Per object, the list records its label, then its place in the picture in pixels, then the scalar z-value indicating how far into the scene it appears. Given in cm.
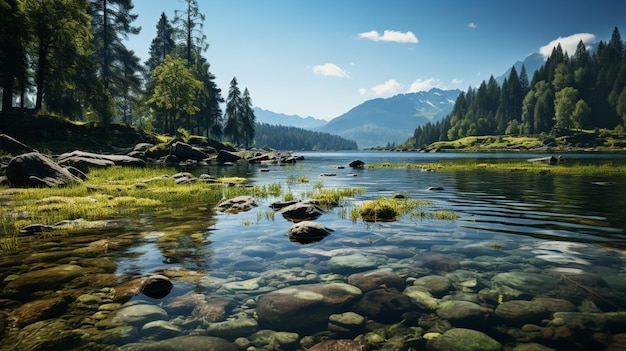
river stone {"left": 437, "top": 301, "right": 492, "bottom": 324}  480
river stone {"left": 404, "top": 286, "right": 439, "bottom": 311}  520
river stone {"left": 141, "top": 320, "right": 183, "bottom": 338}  441
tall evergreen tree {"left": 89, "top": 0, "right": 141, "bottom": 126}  5375
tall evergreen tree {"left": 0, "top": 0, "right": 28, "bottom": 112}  3188
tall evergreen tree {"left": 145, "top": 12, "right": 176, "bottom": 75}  7350
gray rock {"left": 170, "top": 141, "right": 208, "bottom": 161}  4306
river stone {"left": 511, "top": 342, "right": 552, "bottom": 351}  404
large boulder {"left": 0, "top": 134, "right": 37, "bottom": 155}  2481
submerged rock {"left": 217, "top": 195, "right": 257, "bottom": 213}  1364
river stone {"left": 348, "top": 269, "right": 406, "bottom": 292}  592
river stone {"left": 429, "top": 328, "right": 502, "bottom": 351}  410
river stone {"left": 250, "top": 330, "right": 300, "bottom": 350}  418
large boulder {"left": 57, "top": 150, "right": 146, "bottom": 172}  2512
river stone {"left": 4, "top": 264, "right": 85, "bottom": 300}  553
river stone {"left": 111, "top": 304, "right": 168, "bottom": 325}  471
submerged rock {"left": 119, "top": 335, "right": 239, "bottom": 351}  408
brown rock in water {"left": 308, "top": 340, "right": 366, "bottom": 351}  409
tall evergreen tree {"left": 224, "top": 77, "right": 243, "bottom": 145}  8819
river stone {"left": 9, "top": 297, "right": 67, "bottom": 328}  463
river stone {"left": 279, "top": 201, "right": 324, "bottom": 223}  1223
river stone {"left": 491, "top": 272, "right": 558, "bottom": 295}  570
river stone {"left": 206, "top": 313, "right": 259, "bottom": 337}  449
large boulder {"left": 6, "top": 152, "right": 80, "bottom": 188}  1681
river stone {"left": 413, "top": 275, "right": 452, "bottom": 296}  570
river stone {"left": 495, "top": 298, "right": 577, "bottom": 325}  476
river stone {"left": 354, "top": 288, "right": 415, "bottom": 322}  496
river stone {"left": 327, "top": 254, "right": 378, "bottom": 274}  684
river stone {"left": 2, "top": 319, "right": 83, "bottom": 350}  400
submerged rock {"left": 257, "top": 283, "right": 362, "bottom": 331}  481
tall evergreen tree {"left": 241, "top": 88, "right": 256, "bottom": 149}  9144
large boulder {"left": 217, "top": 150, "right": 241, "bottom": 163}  4997
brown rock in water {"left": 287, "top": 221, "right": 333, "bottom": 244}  929
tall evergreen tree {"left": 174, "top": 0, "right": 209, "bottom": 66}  6006
